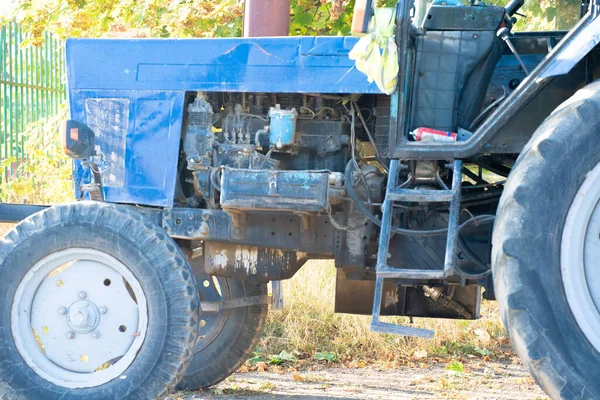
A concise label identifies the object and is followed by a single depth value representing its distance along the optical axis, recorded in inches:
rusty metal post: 240.7
